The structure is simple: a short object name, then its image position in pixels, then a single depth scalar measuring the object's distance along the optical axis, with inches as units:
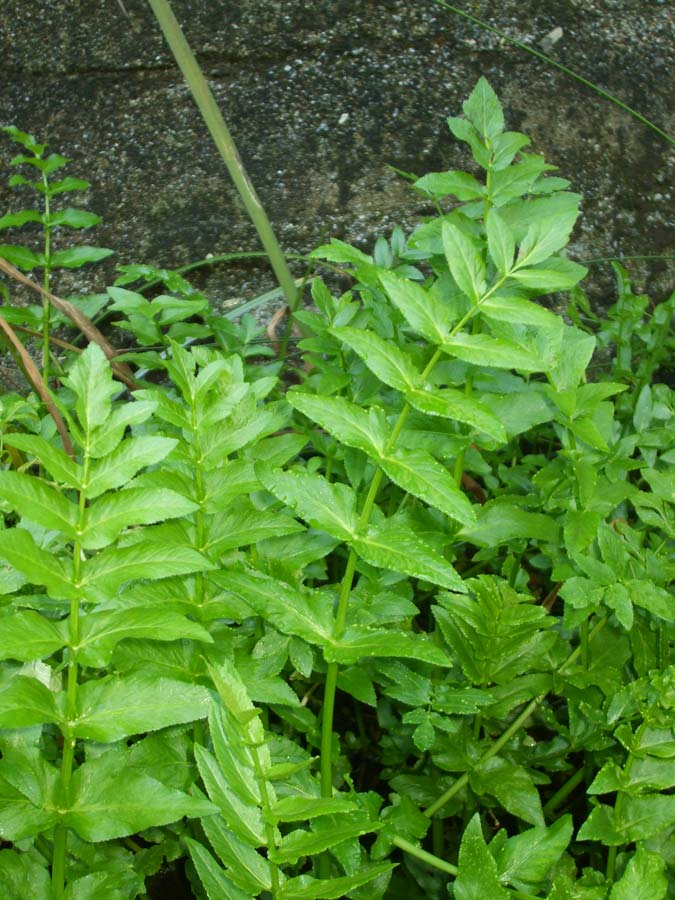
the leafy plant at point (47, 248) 64.0
